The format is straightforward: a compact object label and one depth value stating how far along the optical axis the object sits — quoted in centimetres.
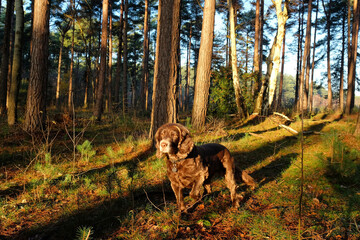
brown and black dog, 287
